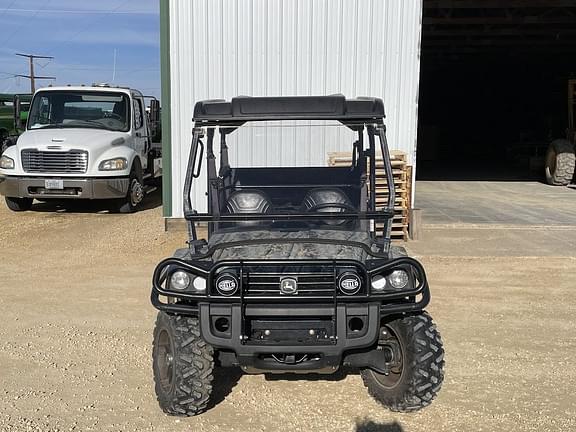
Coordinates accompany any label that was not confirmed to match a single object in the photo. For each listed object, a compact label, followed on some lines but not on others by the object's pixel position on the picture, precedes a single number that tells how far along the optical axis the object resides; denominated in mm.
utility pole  51322
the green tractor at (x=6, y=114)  20062
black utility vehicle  3479
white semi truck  10797
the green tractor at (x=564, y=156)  15625
